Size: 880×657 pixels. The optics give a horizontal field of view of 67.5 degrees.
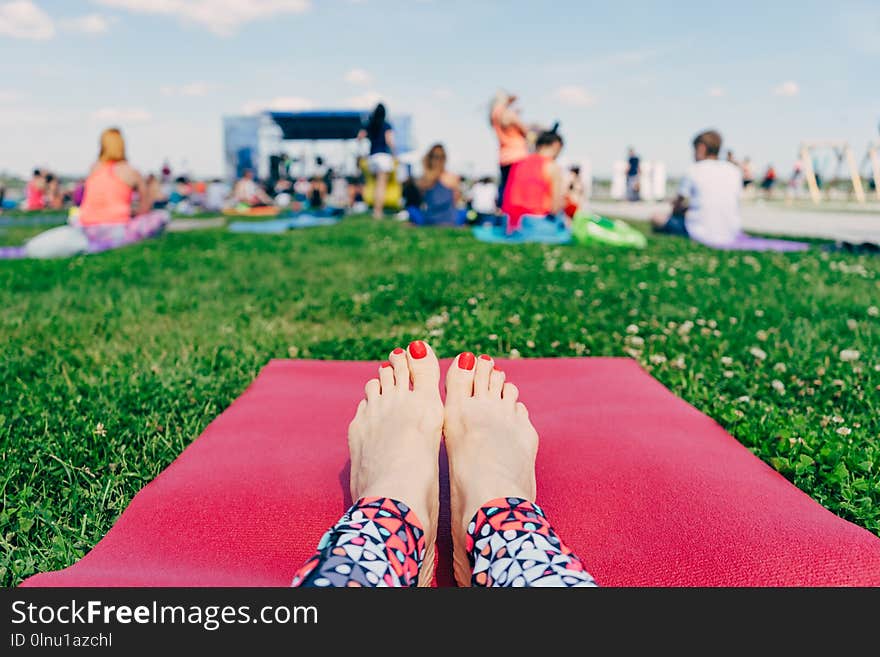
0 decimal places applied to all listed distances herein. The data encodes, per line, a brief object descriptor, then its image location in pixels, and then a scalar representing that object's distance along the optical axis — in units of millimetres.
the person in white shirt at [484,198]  14586
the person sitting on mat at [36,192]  17594
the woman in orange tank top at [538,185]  9117
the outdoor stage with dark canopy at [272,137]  24062
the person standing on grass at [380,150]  13805
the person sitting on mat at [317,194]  19203
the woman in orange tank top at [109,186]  7871
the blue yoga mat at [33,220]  12828
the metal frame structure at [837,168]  22203
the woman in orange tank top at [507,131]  10469
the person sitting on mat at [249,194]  18375
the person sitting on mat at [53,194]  18438
